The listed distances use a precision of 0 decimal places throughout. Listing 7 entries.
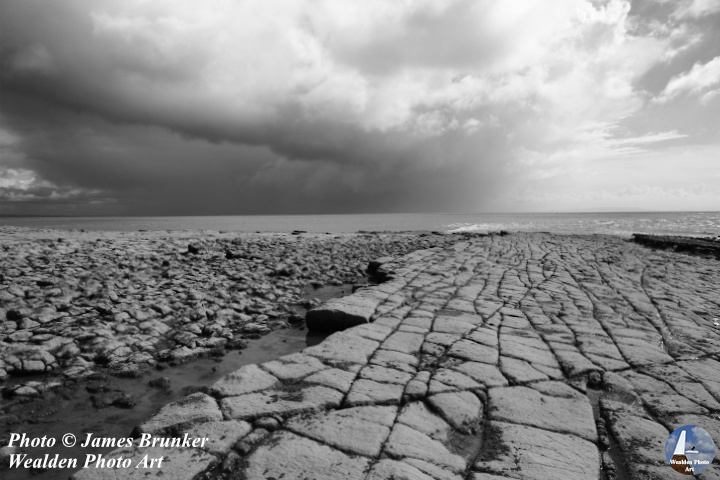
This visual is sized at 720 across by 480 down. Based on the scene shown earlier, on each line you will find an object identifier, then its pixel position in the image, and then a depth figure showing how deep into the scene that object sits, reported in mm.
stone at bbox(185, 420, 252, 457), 2258
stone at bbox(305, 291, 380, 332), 4969
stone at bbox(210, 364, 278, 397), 2937
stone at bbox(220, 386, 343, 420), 2648
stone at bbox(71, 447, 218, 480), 2002
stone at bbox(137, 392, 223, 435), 2429
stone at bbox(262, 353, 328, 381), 3266
